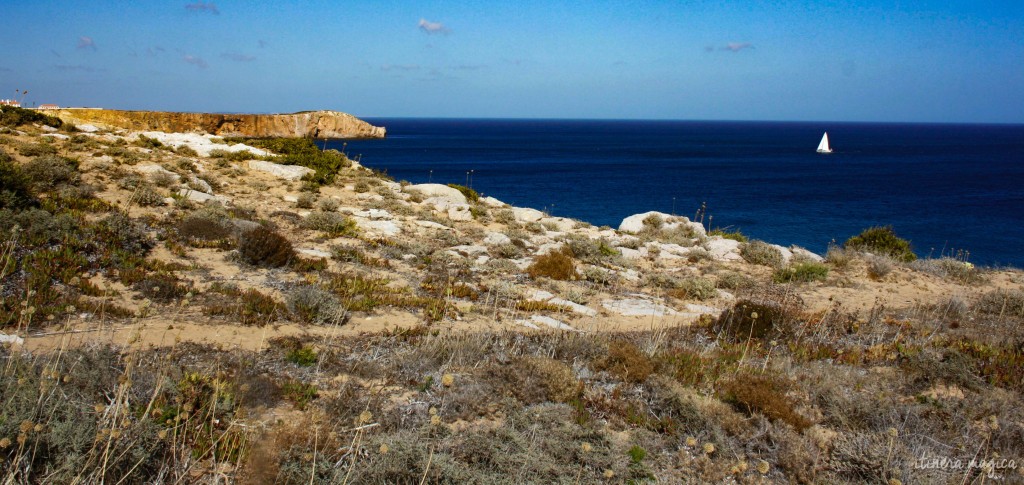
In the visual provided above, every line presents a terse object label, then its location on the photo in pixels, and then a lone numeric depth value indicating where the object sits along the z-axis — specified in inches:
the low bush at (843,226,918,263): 716.0
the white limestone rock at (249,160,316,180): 839.7
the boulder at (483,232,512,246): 620.5
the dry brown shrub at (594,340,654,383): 270.4
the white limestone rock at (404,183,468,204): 866.1
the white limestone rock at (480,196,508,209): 909.2
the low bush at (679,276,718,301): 490.0
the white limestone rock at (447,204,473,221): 761.6
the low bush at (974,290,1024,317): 466.3
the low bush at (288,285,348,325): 337.4
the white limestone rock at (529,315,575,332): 370.3
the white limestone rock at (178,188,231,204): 616.7
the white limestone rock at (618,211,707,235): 829.2
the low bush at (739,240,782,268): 633.0
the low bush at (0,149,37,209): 429.4
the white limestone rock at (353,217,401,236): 618.2
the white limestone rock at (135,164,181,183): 677.9
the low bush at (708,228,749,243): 761.0
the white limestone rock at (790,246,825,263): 697.8
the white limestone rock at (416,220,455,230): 673.6
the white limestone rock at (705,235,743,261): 663.1
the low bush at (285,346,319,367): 268.4
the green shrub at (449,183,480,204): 913.4
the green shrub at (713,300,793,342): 372.8
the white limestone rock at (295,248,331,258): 499.5
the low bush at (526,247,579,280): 515.8
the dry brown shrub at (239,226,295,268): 437.7
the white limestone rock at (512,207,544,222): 820.0
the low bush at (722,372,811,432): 239.0
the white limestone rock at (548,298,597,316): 420.9
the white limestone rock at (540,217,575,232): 775.1
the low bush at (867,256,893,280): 584.4
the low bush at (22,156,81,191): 521.3
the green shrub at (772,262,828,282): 564.1
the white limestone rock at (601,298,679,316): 432.1
